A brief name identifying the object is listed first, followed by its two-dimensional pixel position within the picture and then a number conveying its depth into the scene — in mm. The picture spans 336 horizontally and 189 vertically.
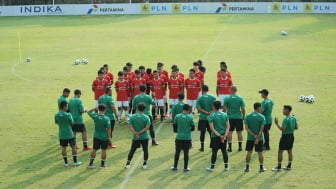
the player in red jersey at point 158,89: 19938
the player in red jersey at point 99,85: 19311
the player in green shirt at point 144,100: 17114
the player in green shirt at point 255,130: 14633
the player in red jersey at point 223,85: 19453
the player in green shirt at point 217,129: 14617
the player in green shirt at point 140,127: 14781
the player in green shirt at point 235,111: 16438
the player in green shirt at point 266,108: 16078
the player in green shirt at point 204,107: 16531
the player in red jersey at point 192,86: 19562
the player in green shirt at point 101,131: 14906
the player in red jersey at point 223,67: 19531
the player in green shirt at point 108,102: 16875
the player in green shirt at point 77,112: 16672
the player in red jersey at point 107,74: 20434
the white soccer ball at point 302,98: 23531
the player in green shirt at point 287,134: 14648
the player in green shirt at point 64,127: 15236
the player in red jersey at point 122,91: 19703
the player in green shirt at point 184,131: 14695
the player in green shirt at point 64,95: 16625
